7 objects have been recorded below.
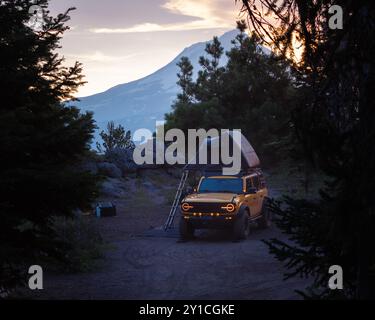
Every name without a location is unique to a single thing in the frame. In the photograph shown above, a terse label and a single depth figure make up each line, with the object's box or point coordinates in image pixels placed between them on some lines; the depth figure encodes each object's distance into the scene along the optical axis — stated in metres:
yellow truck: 16.11
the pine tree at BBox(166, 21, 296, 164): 44.53
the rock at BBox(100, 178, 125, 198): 30.80
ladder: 19.15
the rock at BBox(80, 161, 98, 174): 32.50
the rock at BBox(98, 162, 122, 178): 36.89
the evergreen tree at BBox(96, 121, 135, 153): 48.25
